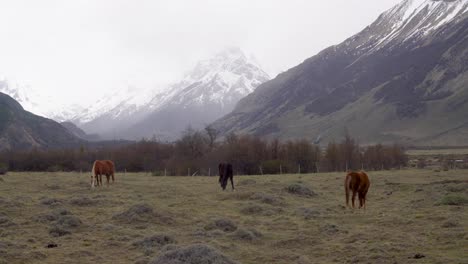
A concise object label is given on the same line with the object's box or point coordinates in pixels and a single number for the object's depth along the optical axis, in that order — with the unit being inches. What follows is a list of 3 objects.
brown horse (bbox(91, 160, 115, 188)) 1389.5
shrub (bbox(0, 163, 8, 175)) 2365.9
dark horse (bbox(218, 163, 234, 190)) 1363.1
